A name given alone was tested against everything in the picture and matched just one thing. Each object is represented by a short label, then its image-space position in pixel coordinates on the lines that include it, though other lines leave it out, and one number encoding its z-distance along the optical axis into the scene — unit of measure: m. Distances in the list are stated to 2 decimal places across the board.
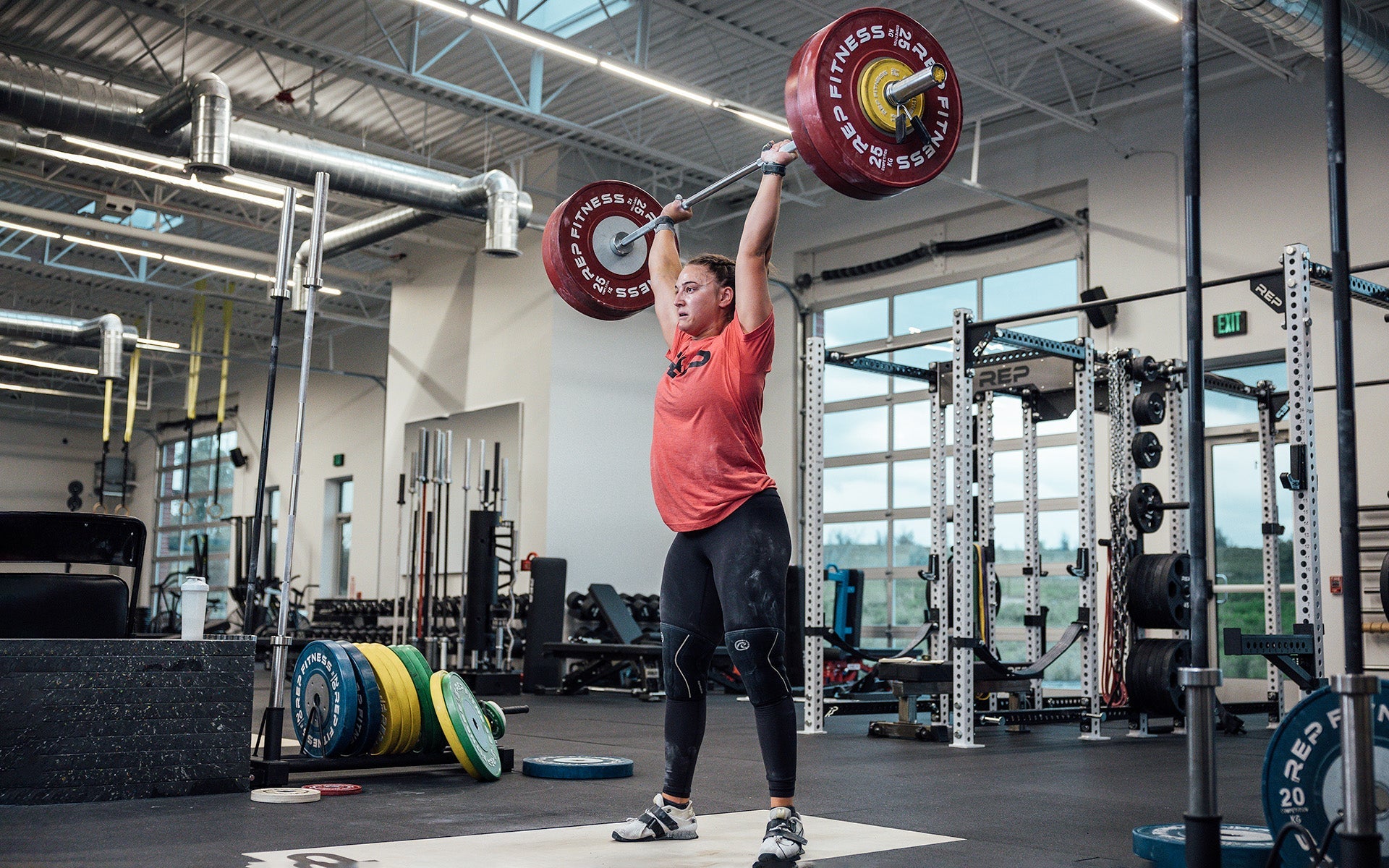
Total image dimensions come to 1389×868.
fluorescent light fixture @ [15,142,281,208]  8.42
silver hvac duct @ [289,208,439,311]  9.21
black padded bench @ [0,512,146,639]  3.27
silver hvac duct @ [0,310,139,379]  10.90
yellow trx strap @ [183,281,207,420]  12.95
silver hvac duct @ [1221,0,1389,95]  5.52
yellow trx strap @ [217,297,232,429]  13.12
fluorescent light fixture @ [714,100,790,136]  7.73
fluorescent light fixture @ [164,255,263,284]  11.05
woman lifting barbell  2.27
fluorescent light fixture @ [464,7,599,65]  6.54
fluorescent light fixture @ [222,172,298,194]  9.02
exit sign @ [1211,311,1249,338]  7.98
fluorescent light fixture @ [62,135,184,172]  8.17
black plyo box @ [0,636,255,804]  2.72
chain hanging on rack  5.87
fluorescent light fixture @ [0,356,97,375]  13.09
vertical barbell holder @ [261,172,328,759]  3.10
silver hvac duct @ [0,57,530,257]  6.83
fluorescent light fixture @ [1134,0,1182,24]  6.27
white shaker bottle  3.03
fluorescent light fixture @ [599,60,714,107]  7.25
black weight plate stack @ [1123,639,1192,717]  5.52
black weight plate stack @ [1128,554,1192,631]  5.51
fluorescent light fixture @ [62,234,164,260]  10.57
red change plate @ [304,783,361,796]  3.06
